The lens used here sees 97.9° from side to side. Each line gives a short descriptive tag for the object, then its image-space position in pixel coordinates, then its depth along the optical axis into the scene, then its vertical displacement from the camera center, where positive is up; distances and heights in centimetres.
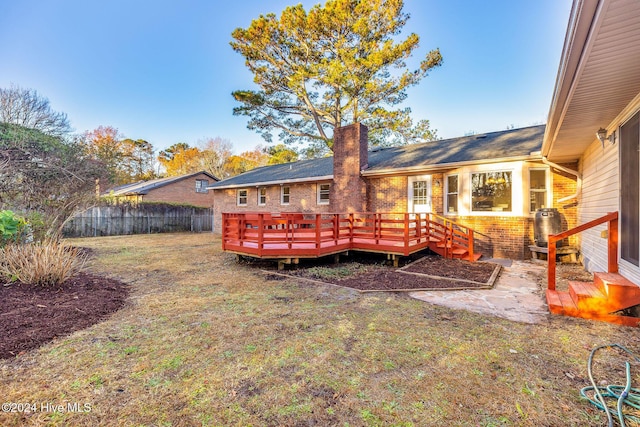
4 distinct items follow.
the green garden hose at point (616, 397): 187 -138
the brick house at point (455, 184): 800 +103
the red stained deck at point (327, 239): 691 -71
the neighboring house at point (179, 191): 2275 +204
